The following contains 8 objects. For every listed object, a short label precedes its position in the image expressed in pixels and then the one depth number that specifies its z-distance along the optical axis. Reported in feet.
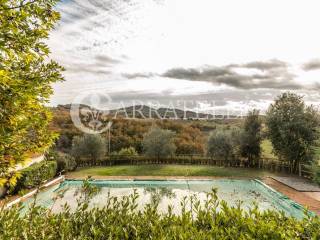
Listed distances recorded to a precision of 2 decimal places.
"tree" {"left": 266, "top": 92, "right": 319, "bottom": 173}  56.29
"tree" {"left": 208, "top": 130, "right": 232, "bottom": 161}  74.18
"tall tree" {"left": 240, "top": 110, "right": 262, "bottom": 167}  71.00
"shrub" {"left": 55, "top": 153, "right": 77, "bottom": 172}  59.11
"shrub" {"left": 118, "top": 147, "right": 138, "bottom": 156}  85.25
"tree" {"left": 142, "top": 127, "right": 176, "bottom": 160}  77.15
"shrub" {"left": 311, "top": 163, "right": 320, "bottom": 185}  37.73
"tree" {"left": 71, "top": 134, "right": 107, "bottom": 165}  76.95
